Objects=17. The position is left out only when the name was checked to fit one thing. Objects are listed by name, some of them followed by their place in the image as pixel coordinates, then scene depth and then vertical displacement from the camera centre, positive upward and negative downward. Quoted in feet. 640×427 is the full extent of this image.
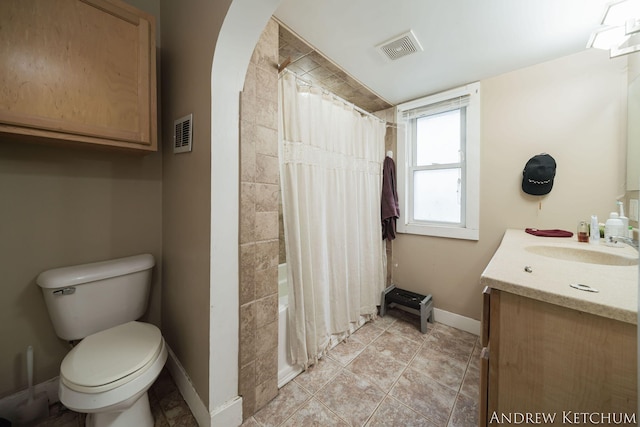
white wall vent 3.78 +1.37
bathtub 4.59 -3.01
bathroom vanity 1.93 -1.30
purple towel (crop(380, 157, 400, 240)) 7.41 +0.32
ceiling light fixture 3.53 +3.12
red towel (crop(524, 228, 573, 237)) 4.88 -0.51
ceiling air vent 4.59 +3.61
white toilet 2.88 -2.13
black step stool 6.44 -2.86
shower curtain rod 4.73 +2.97
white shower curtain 4.76 -0.09
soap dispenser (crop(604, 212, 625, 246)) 3.97 -0.31
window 6.36 +1.49
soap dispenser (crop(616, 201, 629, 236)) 3.97 -0.18
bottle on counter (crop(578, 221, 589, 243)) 4.42 -0.44
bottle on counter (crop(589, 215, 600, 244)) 4.28 -0.43
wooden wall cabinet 2.85 +2.02
